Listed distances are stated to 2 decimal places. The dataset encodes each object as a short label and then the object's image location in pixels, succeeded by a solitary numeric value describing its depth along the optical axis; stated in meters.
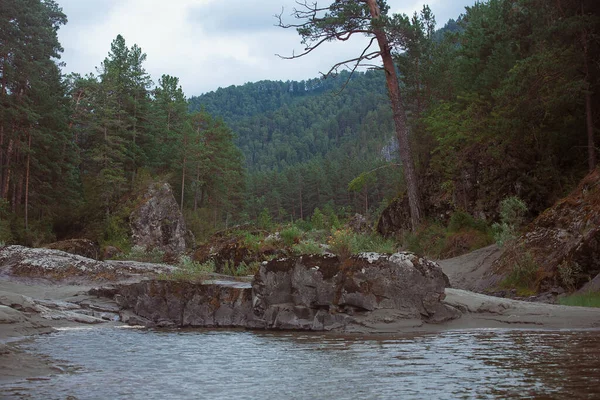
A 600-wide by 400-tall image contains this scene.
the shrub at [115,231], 45.34
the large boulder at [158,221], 46.44
